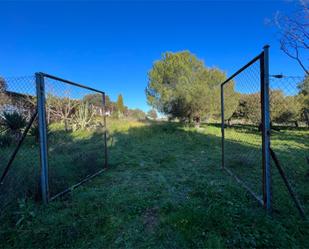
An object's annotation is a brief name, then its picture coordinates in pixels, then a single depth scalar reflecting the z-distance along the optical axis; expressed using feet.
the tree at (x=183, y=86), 34.86
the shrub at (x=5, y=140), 14.49
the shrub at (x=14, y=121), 12.91
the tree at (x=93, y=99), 20.24
